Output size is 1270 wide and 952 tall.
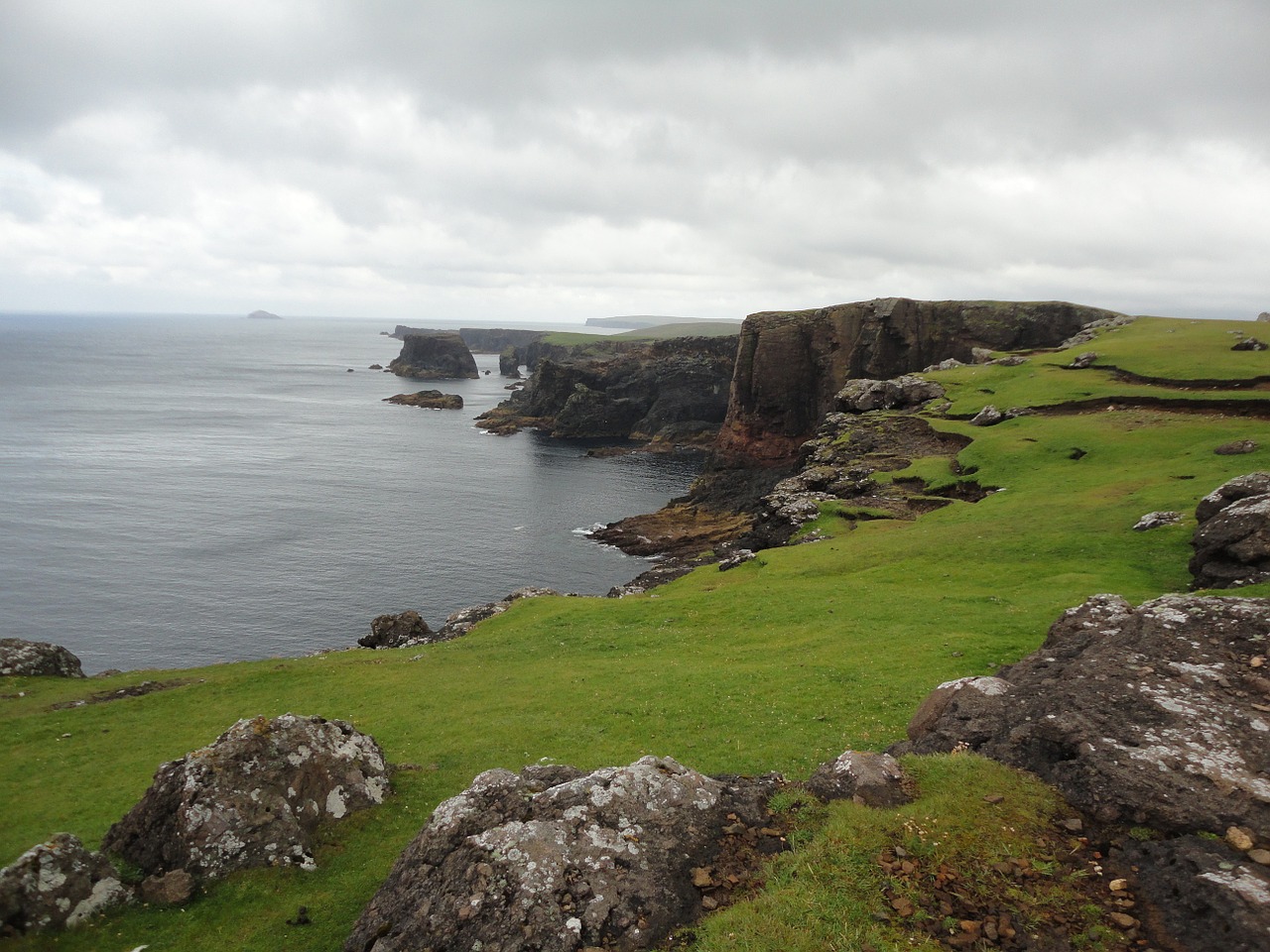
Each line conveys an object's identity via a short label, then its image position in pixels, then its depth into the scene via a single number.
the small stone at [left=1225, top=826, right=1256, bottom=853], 9.91
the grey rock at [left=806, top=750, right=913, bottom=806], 12.88
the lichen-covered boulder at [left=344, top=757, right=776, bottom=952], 11.12
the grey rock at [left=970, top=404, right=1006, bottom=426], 64.31
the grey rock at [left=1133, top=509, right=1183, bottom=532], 34.09
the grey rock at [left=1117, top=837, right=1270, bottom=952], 8.65
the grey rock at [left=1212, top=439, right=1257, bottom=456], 42.91
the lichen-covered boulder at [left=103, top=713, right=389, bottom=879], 16.14
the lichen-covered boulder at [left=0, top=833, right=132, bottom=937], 13.80
